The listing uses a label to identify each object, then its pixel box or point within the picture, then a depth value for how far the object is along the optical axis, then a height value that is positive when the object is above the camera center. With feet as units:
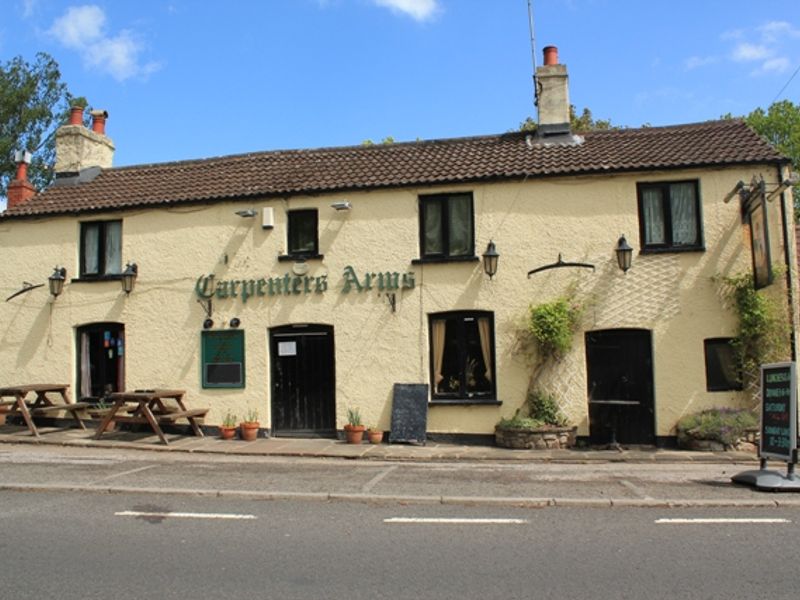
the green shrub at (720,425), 37.52 -4.30
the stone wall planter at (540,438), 39.60 -5.03
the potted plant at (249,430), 43.45 -4.44
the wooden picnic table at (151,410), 41.01 -2.99
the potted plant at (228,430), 43.80 -4.43
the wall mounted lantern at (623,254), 40.81 +6.07
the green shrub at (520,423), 39.63 -4.12
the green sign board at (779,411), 27.78 -2.75
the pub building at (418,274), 40.75 +5.61
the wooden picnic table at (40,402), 43.27 -2.36
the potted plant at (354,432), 42.06 -4.61
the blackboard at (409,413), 41.88 -3.50
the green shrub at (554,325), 40.24 +1.78
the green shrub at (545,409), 40.50 -3.40
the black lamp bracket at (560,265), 41.45 +5.57
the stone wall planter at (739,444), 37.73 -5.42
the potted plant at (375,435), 42.50 -4.89
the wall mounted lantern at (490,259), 42.22 +6.19
